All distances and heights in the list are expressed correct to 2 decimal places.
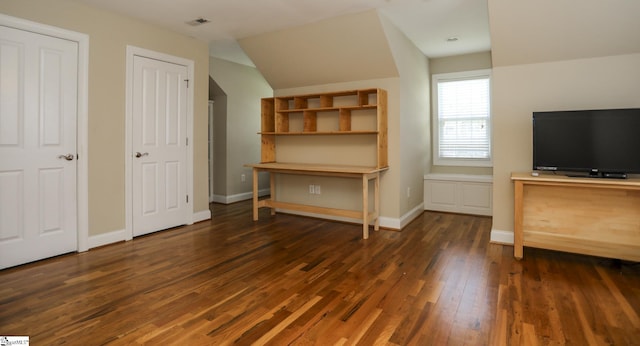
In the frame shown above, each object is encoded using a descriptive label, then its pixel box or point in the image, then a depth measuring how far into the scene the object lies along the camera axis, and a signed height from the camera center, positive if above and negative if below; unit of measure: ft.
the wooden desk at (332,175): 13.53 -0.23
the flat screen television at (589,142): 10.05 +0.98
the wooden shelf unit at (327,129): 14.29 +2.17
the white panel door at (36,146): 10.00 +0.93
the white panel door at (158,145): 13.25 +1.25
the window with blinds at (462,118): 18.22 +3.01
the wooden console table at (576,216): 10.37 -1.29
